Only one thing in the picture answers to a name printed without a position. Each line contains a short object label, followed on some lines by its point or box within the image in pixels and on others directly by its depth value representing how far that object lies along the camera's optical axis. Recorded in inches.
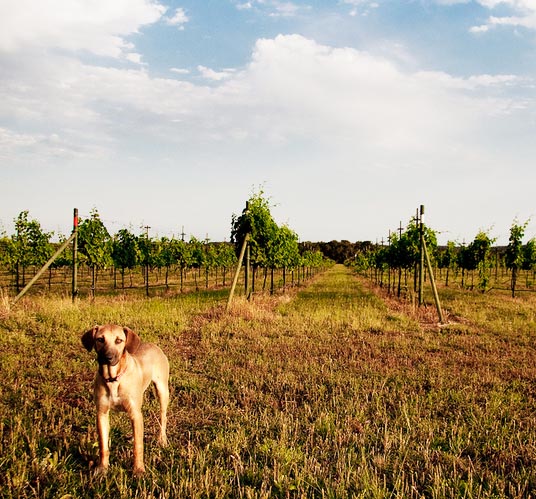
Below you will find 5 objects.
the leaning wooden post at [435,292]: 503.2
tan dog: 135.8
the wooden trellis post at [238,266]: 495.1
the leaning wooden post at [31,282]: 438.9
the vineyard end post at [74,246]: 529.0
